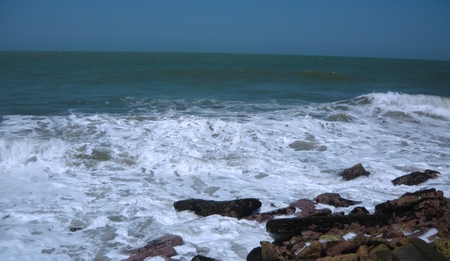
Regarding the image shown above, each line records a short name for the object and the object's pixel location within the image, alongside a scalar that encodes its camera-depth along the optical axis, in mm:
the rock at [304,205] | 4992
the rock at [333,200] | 5160
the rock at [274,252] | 3311
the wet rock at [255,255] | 3469
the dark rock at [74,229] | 4560
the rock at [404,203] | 4449
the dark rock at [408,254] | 2908
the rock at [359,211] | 4465
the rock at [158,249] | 3846
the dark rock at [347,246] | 3271
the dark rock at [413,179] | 6113
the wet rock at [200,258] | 3602
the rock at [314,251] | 3256
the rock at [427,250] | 2963
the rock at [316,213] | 4454
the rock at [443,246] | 3125
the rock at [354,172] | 6430
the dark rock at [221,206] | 4816
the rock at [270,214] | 4712
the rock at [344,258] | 3018
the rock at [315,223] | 3910
